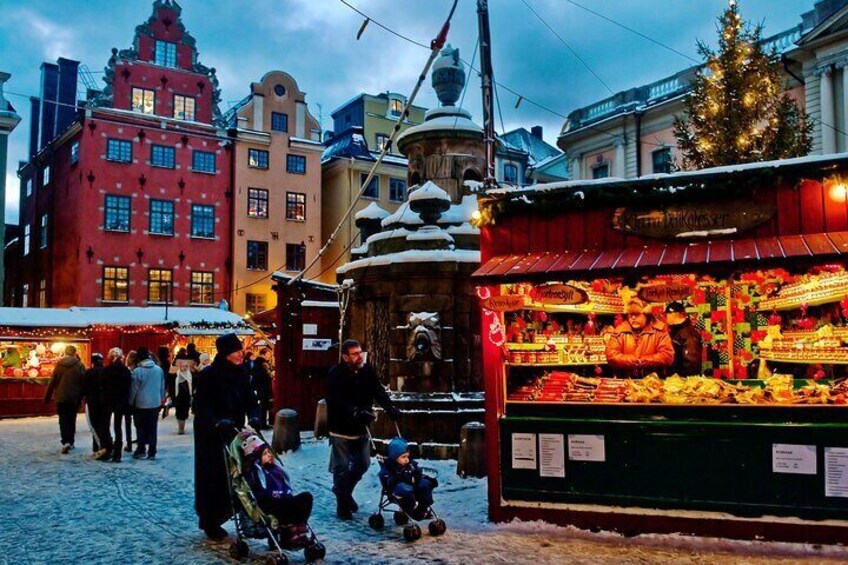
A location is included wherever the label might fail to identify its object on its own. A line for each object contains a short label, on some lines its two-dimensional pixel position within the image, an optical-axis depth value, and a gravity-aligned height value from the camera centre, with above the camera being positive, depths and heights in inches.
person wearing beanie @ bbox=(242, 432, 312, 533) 268.8 -50.0
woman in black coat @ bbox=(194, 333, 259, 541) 306.0 -30.9
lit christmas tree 761.6 +231.3
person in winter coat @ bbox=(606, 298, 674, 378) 339.6 -0.8
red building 1336.1 +278.5
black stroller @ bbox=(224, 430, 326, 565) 266.7 -63.3
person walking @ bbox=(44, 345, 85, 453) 582.2 -34.9
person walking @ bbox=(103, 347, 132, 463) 526.9 -32.0
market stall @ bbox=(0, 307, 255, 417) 923.4 +11.8
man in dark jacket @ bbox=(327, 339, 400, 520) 345.4 -33.1
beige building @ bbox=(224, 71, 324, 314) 1472.7 +299.0
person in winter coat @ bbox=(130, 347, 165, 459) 533.0 -37.9
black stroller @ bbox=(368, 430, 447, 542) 303.3 -70.6
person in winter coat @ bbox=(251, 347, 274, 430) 695.1 -33.1
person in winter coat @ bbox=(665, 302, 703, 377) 342.0 +1.4
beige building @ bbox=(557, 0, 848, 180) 1051.3 +375.7
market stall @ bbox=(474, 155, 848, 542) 291.6 -3.4
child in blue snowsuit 314.2 -55.6
